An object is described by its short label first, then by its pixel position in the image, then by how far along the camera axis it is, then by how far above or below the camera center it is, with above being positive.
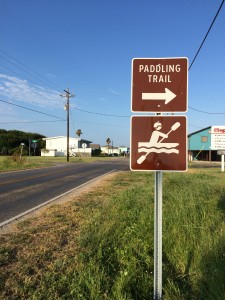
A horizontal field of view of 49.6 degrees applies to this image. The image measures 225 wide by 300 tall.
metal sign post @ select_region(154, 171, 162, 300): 2.50 -0.98
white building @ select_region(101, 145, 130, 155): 118.18 +1.53
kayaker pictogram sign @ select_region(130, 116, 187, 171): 2.53 +0.10
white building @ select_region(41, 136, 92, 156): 73.87 +1.85
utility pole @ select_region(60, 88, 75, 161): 37.65 +7.37
